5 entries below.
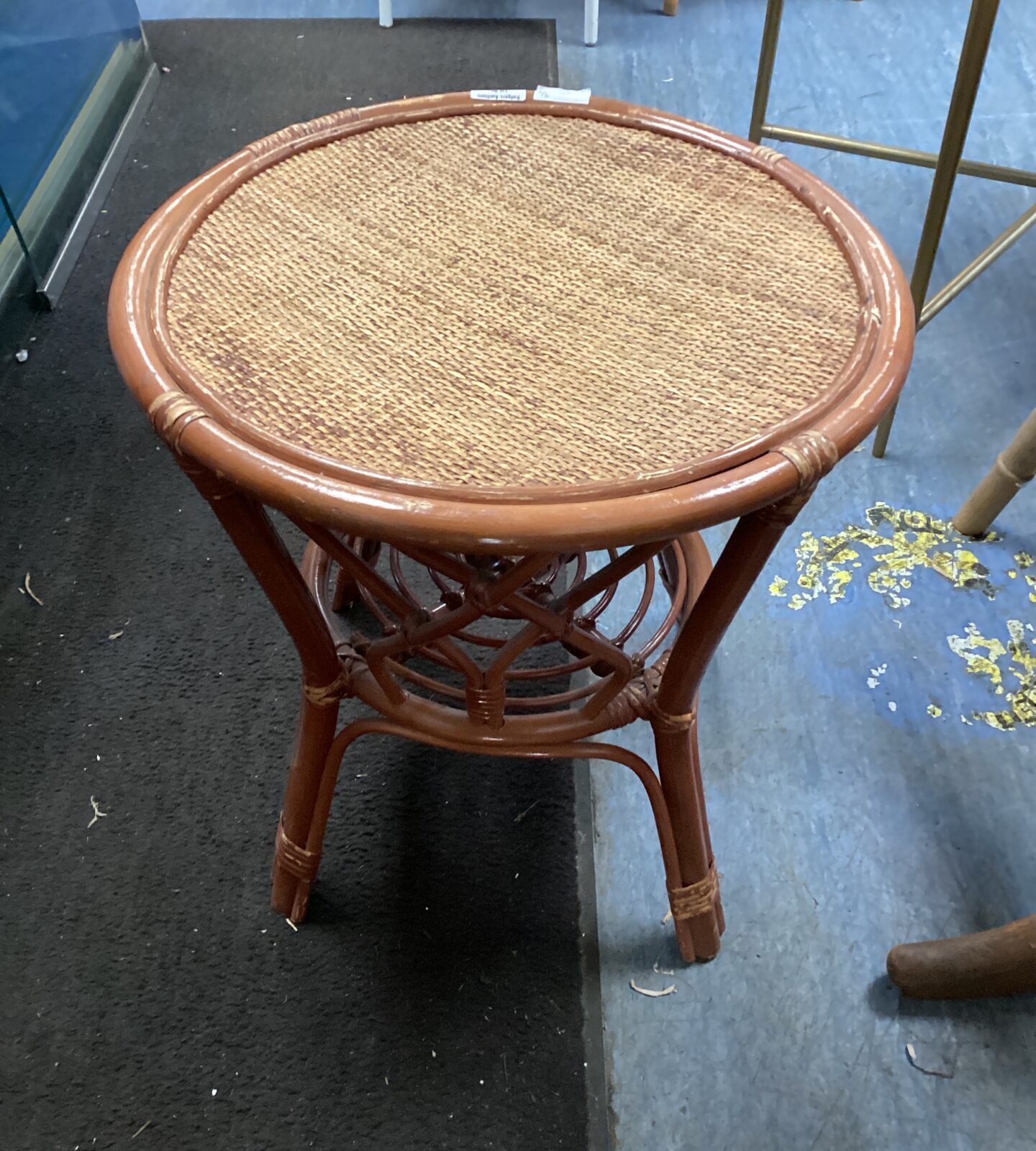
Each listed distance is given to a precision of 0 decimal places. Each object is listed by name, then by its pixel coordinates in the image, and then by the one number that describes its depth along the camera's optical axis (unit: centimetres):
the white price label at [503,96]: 106
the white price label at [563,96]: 105
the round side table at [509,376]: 68
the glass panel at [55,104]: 193
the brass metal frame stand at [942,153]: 123
